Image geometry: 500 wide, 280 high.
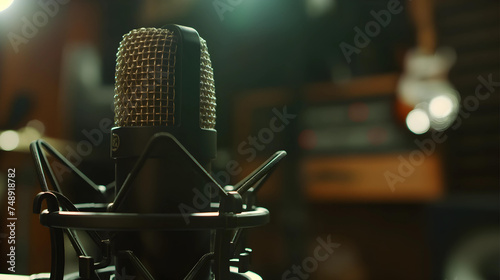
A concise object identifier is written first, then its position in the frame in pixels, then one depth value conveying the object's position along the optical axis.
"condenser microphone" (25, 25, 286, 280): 0.40
